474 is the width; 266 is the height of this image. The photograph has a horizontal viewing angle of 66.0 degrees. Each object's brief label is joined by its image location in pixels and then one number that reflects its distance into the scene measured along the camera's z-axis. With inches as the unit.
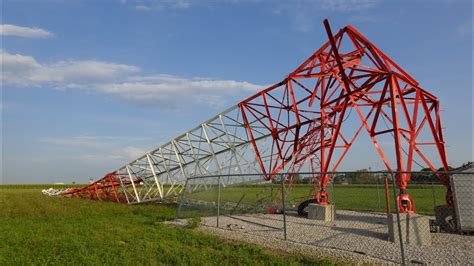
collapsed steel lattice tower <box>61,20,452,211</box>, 453.0
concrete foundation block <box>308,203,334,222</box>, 506.0
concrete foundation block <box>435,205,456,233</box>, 412.2
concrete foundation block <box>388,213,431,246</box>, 348.5
